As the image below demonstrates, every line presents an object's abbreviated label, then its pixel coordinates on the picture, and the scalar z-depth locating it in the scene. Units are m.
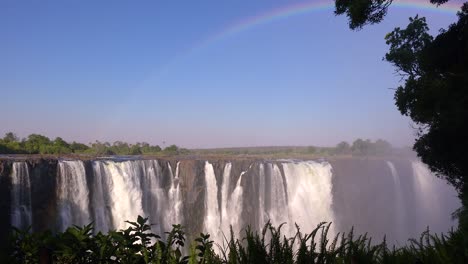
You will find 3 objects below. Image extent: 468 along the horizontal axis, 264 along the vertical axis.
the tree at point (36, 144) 36.68
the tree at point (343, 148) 74.92
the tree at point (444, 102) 8.56
